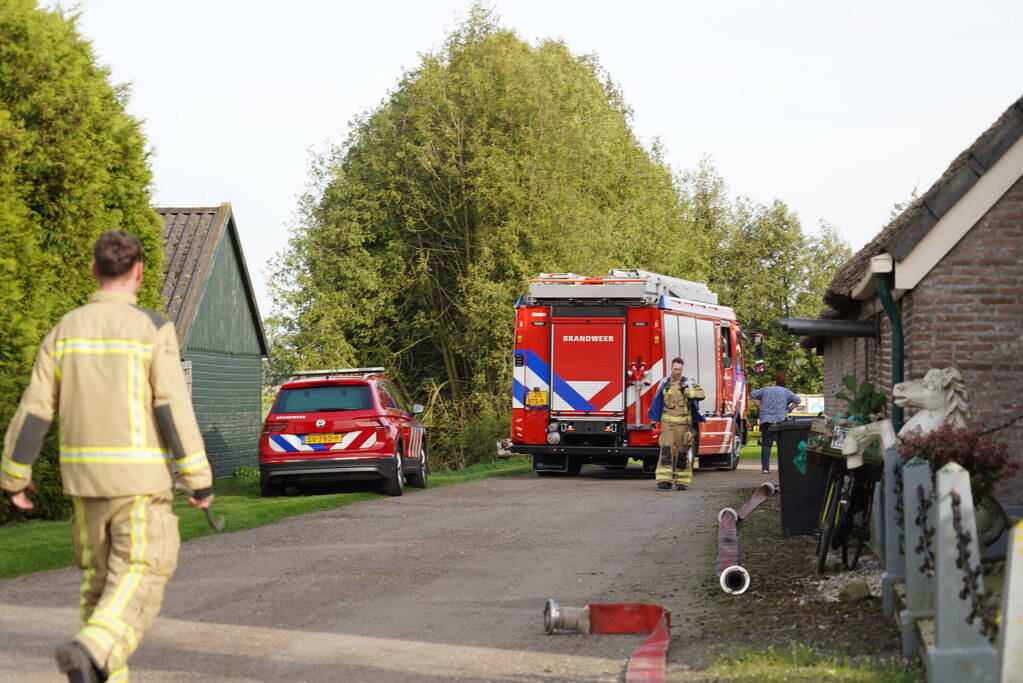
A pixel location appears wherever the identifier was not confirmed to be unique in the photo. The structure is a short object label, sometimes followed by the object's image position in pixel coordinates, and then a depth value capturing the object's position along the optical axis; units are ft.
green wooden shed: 92.84
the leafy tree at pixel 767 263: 211.41
